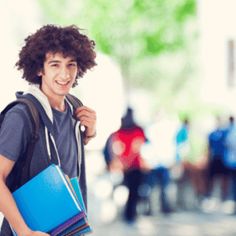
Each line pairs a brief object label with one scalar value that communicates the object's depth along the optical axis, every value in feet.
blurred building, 91.50
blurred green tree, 106.83
